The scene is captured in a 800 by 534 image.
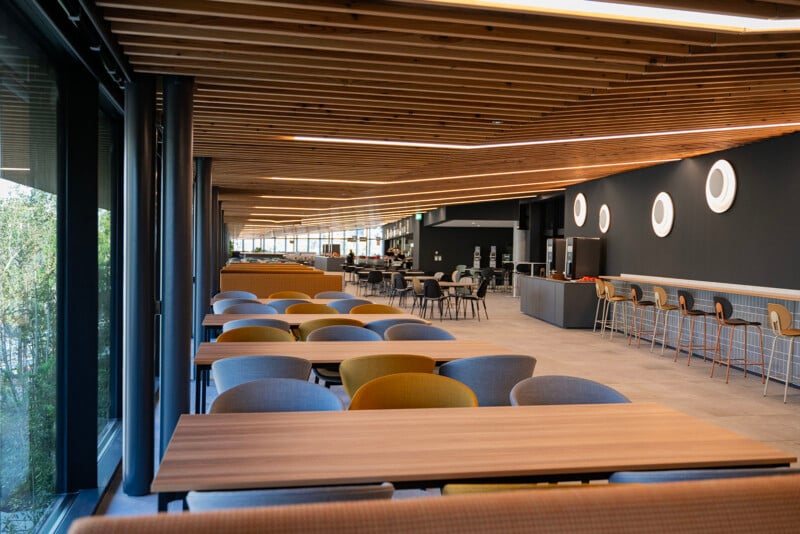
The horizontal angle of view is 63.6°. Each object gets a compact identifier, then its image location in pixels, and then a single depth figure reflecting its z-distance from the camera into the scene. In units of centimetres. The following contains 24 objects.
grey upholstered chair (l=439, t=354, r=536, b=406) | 362
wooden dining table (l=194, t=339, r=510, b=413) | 375
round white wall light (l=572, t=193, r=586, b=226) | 1419
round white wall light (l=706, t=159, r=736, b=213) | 901
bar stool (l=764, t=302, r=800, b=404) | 630
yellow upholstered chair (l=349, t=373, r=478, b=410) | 277
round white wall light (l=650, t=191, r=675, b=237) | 1063
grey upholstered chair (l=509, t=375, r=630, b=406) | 287
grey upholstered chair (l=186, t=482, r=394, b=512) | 158
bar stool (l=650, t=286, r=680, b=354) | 897
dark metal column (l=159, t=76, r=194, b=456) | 444
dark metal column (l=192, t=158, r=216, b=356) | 793
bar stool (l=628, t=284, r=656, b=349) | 969
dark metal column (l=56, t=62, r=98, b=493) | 348
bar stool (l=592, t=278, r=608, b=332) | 1101
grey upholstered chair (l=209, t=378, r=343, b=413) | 265
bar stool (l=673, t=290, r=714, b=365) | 825
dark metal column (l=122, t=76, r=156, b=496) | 398
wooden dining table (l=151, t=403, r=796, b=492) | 181
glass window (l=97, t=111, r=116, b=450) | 463
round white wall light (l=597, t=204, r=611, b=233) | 1299
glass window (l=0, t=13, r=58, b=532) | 259
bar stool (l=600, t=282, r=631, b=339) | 1035
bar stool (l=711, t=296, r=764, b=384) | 736
